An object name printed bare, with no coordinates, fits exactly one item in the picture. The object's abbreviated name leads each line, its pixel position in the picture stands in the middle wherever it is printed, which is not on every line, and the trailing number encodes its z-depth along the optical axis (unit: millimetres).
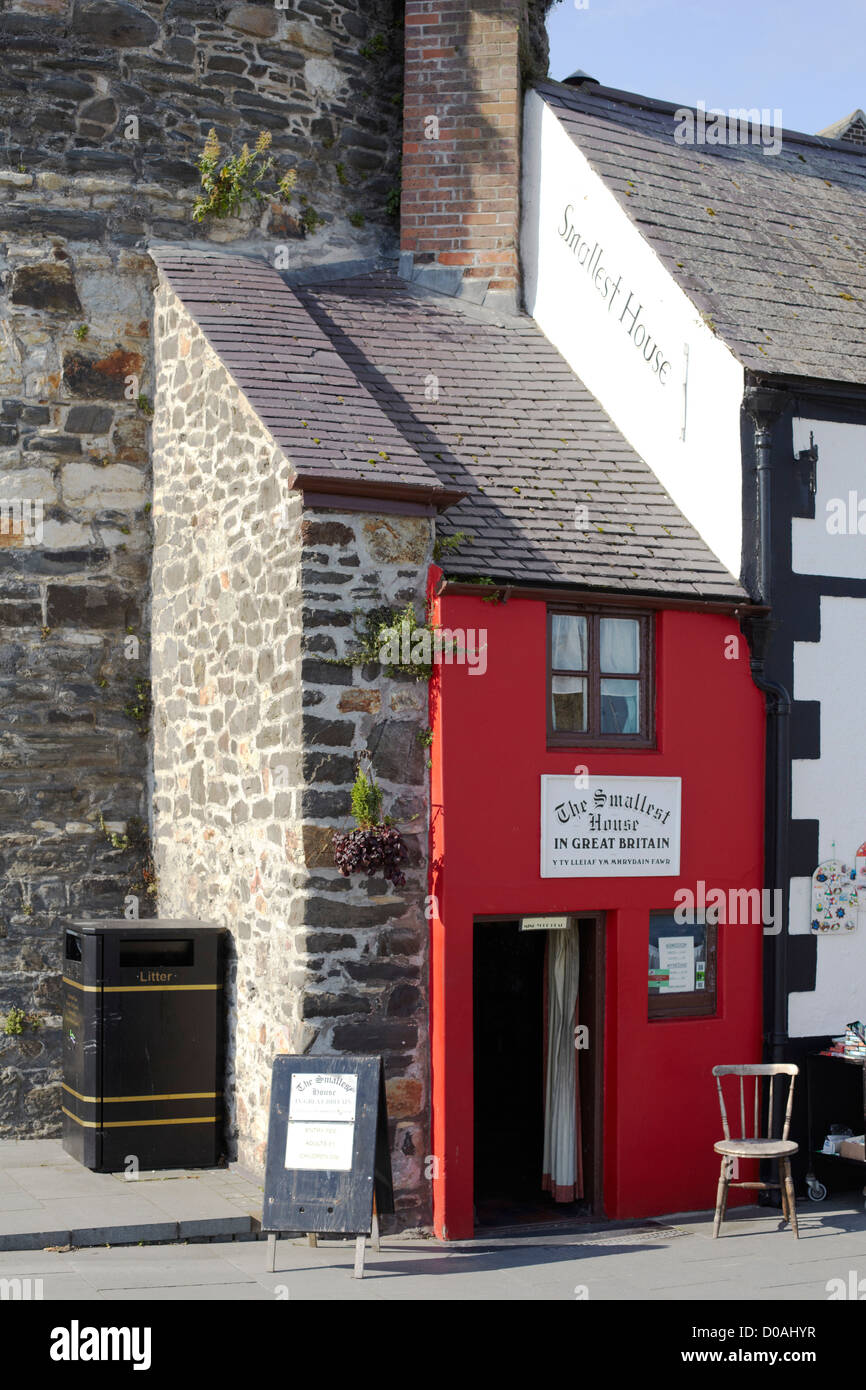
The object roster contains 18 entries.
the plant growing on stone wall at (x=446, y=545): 9220
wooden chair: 9000
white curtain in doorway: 9812
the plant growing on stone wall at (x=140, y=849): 11367
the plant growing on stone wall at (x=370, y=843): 8602
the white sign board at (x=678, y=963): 9898
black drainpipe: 9992
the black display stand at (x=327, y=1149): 7930
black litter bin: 9500
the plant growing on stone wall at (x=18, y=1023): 10828
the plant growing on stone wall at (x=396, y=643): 8883
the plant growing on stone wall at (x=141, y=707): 11453
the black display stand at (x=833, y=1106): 9953
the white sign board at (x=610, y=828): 9398
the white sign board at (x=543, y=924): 9430
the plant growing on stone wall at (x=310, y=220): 12273
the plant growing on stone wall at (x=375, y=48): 12680
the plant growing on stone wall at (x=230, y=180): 11711
